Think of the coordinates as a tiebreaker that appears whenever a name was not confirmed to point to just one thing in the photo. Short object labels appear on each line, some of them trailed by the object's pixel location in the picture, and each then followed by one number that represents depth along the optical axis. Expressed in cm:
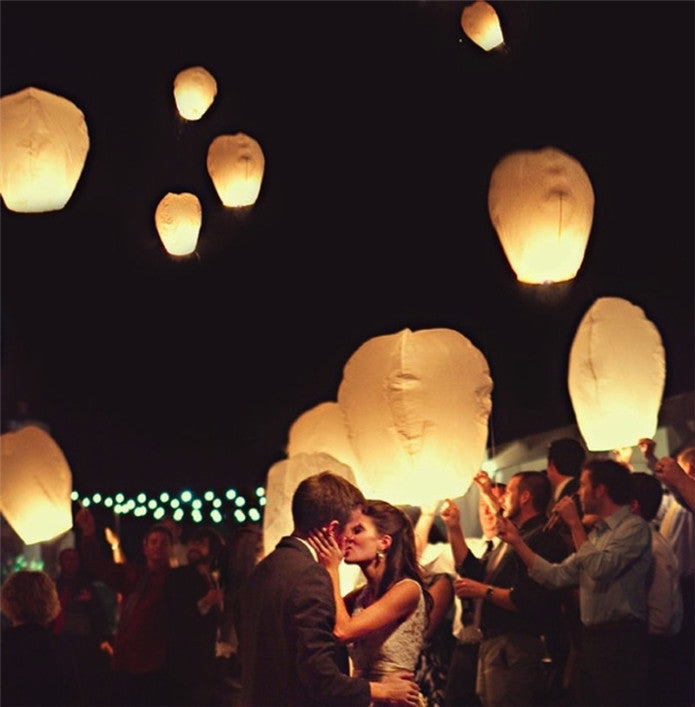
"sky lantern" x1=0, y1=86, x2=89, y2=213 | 597
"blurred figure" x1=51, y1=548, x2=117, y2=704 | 898
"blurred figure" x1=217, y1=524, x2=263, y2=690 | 700
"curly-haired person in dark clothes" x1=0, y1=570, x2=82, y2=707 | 447
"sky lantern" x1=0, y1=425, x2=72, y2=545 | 680
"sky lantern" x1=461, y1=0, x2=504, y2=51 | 698
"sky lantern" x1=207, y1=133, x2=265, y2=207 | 806
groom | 365
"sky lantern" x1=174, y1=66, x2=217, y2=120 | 803
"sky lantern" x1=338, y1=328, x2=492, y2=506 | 523
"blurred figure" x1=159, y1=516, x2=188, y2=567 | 745
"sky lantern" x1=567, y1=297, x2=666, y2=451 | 587
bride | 403
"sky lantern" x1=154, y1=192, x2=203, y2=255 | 779
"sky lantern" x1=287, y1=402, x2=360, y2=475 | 649
